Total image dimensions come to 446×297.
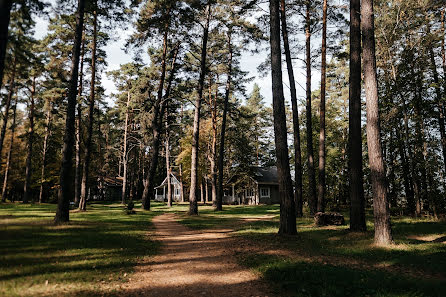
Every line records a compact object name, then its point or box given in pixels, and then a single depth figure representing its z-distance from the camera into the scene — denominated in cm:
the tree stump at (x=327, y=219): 1273
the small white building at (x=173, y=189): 5233
